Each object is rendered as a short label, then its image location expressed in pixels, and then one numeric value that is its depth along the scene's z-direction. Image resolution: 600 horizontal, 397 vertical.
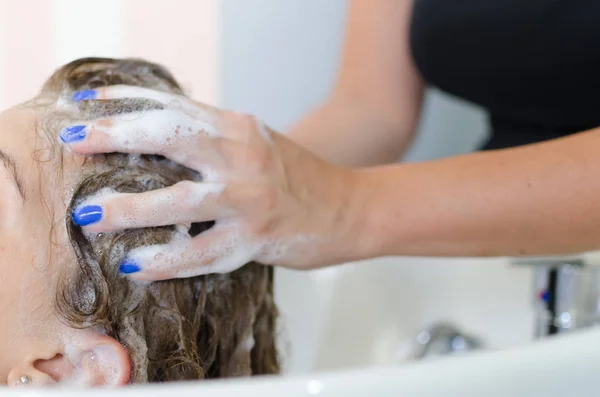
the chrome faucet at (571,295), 1.00
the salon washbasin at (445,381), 0.38
